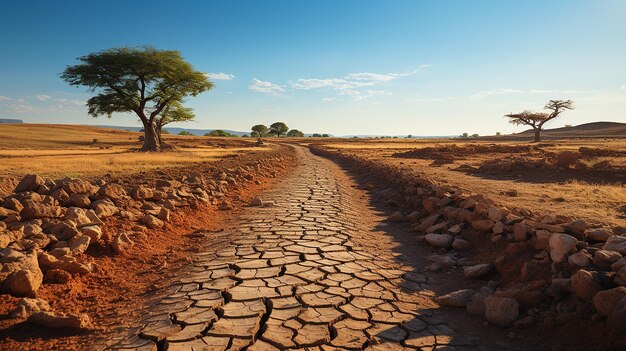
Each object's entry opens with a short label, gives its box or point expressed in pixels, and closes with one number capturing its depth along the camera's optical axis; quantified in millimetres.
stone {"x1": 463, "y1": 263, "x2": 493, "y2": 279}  4418
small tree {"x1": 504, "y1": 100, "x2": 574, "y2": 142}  54250
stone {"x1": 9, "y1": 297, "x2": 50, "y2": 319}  3164
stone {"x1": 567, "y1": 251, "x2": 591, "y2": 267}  3439
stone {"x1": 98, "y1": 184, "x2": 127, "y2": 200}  6504
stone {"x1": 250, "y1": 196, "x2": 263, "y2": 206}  8836
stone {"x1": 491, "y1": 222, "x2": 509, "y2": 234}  5055
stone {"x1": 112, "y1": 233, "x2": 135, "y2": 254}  5052
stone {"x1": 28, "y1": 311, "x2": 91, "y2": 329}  3088
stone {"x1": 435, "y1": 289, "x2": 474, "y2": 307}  3727
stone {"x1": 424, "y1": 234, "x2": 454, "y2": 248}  5621
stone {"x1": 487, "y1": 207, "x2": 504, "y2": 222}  5367
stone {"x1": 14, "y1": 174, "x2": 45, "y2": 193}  5914
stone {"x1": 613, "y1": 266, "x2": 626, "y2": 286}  2940
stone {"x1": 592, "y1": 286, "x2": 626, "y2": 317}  2748
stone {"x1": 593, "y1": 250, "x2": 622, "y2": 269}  3293
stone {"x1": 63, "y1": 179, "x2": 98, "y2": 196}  6108
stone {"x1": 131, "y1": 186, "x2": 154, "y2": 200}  7219
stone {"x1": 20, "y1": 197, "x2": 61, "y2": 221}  4996
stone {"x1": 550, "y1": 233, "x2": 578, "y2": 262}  3719
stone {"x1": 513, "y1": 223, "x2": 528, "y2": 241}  4586
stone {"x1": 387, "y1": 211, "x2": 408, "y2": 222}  7543
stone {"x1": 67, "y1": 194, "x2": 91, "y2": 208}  5910
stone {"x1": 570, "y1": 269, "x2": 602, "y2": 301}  3020
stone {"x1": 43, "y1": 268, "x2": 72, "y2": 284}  3971
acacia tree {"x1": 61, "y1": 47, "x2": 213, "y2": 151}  28656
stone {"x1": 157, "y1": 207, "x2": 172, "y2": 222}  6633
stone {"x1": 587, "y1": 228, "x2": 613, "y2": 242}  3932
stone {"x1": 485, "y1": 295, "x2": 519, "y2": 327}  3270
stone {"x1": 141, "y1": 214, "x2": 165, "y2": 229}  6234
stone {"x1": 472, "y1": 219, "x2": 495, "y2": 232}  5406
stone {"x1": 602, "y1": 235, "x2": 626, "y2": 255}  3390
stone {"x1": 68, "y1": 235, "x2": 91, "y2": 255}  4521
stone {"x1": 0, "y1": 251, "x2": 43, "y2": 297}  3475
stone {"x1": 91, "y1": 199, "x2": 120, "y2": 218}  5887
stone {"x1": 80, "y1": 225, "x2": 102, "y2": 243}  4859
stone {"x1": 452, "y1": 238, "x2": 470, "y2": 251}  5447
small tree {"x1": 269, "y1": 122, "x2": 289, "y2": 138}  119688
